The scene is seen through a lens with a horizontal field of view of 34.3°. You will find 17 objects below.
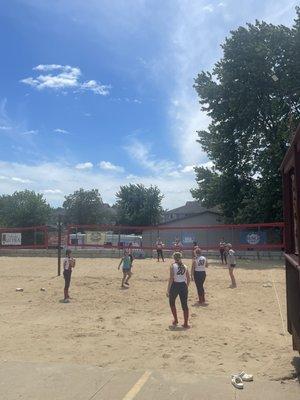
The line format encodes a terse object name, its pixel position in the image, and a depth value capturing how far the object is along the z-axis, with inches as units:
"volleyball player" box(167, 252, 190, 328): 447.5
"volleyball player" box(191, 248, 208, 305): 569.6
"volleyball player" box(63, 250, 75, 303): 621.9
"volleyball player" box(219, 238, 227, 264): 1054.4
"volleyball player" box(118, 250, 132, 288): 723.4
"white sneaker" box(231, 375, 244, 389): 255.8
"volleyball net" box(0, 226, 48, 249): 1392.7
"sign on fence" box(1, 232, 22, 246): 1414.9
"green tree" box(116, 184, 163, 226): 2620.6
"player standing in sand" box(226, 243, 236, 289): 696.4
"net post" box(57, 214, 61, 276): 872.4
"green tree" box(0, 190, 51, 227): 2445.9
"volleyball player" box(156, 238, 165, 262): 1152.8
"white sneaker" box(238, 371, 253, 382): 270.1
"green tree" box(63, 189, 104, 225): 2957.7
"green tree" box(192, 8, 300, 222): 1353.3
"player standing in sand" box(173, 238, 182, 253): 1153.4
